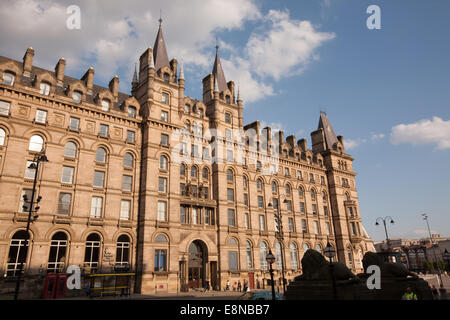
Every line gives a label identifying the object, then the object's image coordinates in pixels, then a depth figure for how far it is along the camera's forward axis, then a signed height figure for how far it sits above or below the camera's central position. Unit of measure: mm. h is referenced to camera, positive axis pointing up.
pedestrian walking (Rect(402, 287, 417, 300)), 14852 -1525
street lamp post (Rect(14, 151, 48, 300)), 22697 +5954
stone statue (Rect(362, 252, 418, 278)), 21281 -456
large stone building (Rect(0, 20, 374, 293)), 31500 +10347
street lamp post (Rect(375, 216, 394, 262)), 38844 +4499
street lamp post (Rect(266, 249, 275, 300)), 23406 +555
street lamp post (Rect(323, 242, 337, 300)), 19352 +735
